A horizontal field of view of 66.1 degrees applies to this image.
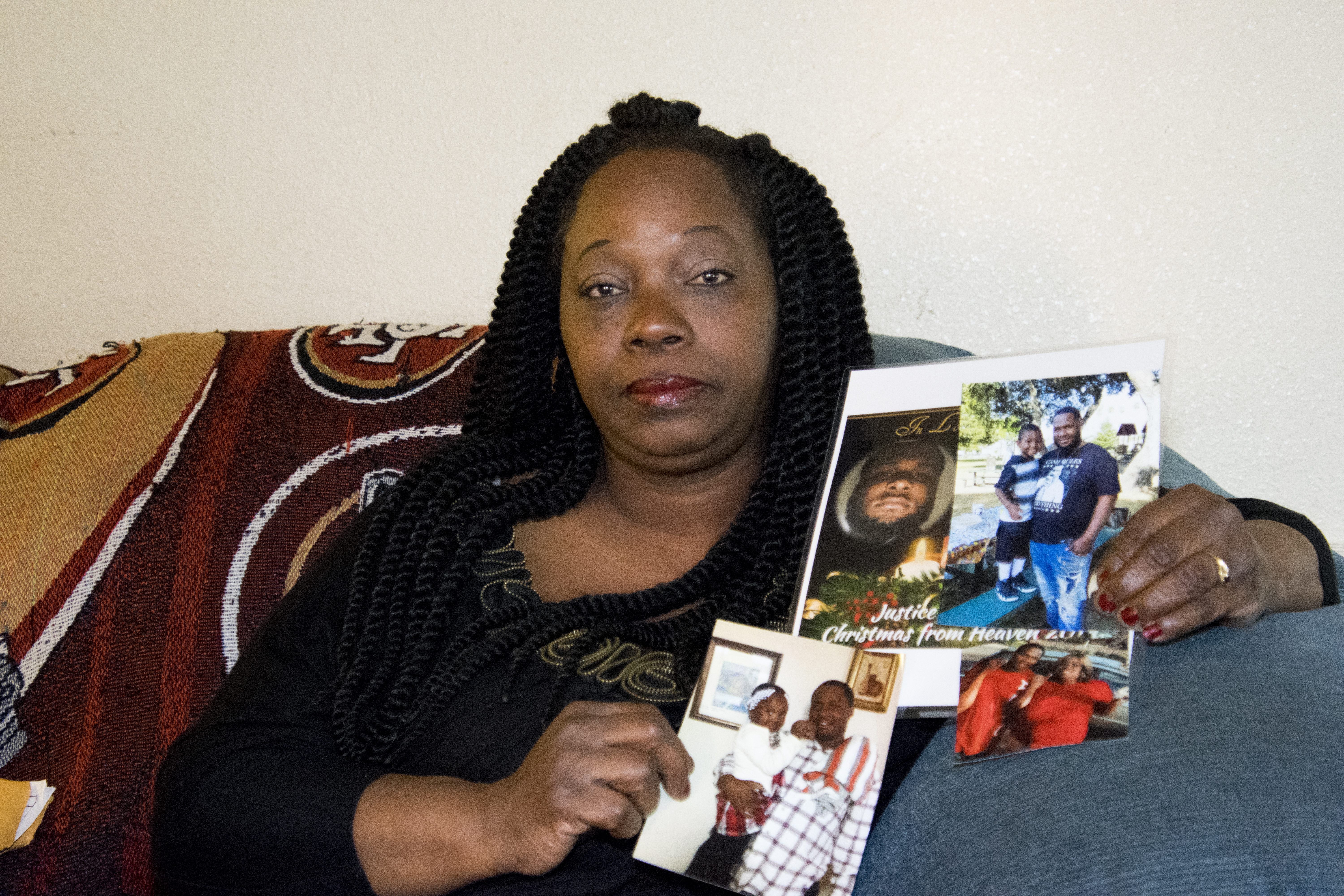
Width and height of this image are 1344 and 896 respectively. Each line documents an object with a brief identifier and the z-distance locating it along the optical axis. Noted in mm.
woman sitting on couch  901
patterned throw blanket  1222
